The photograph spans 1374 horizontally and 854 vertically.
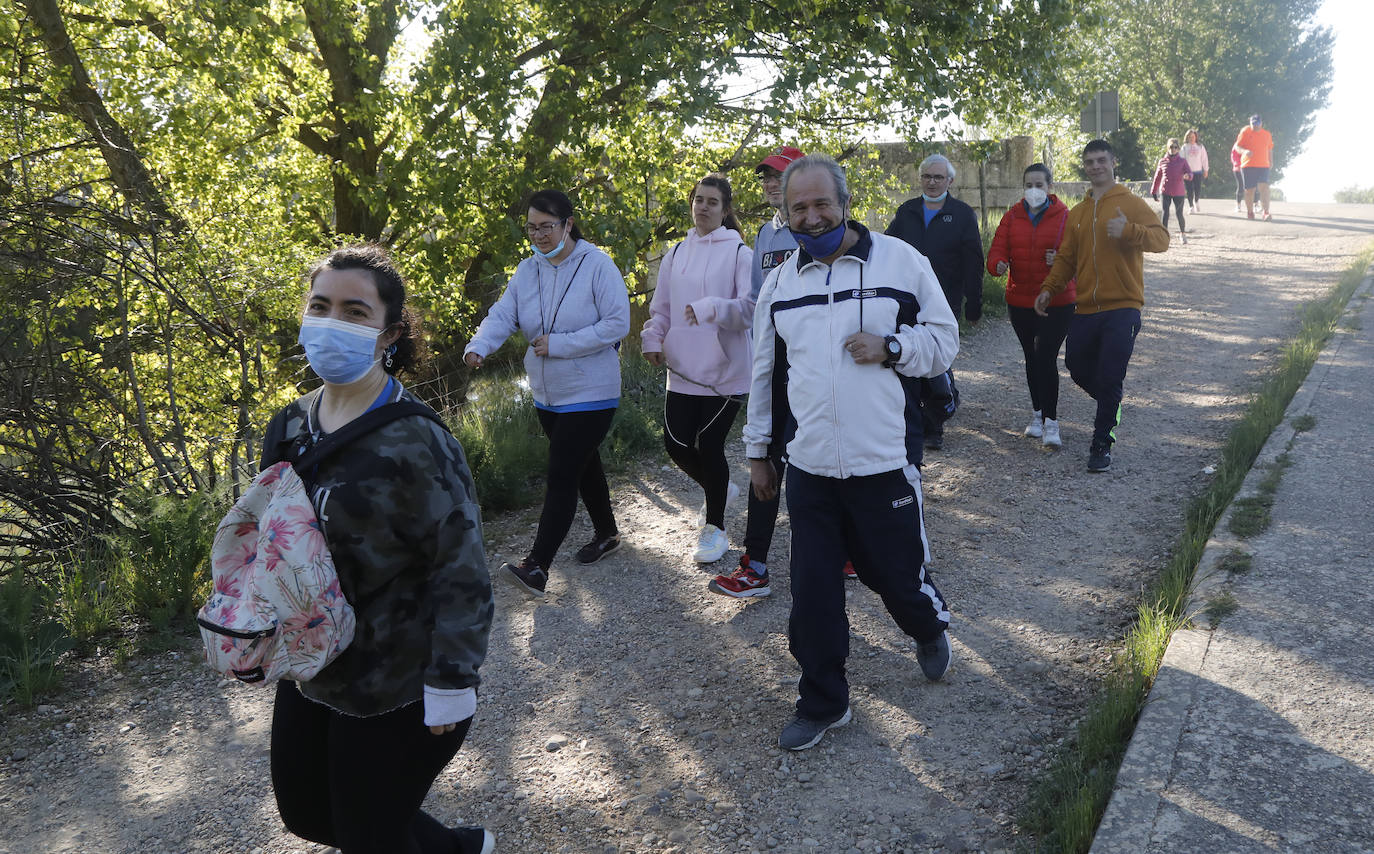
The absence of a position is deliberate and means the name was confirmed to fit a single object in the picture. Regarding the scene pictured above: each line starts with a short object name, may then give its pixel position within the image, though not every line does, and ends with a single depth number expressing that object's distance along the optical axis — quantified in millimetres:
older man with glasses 7672
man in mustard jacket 7105
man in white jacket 3799
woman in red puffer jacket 7848
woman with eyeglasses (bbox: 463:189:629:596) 5438
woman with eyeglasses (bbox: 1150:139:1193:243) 19281
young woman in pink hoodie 5715
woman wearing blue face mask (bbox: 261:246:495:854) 2436
